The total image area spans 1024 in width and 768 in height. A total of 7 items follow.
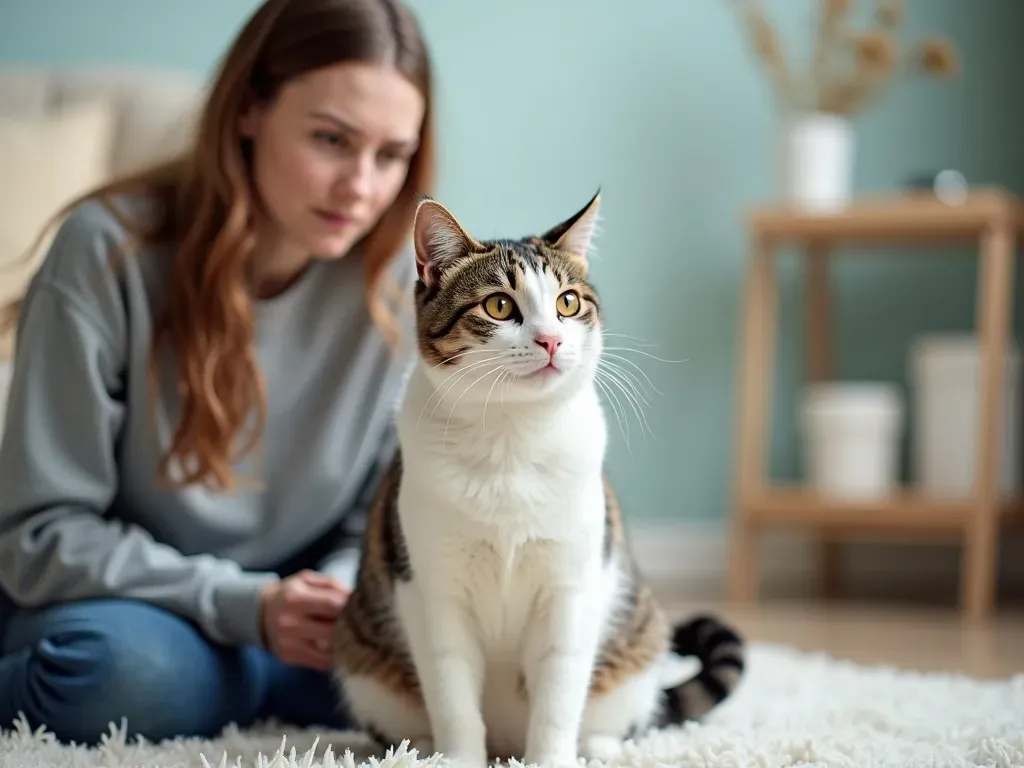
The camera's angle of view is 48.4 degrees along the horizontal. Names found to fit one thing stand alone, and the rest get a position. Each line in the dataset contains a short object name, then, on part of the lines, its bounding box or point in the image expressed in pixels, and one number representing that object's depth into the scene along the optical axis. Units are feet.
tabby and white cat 3.50
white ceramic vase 9.00
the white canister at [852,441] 8.89
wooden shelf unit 8.50
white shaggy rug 3.71
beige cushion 7.02
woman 4.39
